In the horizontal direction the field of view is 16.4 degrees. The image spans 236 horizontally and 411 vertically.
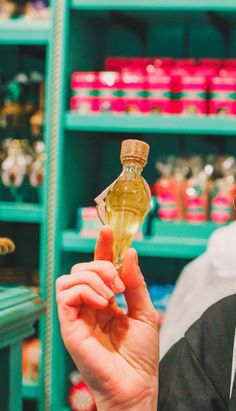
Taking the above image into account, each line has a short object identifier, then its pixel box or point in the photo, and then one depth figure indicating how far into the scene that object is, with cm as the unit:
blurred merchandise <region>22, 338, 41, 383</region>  322
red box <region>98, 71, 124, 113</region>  310
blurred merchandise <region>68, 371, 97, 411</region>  311
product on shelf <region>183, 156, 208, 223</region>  304
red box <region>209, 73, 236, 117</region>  301
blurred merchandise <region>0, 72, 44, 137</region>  336
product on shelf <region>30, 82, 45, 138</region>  337
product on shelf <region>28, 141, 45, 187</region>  328
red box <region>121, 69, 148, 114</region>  308
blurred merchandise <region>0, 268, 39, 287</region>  347
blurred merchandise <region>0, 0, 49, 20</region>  324
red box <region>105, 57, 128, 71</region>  320
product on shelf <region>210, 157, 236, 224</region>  302
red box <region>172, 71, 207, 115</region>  303
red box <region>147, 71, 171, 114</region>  305
